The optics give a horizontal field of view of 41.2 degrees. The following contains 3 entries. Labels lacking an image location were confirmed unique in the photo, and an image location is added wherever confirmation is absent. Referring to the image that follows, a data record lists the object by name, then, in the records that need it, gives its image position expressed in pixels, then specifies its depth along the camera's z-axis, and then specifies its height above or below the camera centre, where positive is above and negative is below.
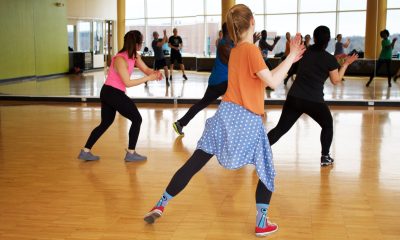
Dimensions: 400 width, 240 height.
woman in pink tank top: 5.47 -0.44
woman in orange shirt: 3.30 -0.43
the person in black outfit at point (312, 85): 5.22 -0.31
